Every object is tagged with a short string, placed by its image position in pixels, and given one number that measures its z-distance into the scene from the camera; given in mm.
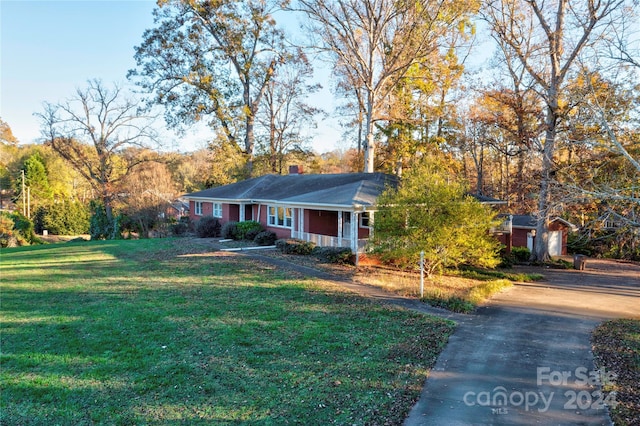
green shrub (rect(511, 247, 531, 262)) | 23734
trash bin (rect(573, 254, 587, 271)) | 20969
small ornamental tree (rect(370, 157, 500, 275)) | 14211
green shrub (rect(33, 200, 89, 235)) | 44812
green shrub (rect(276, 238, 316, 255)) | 18953
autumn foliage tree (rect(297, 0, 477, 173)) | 23094
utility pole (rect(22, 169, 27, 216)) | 48603
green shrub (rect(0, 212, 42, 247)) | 30031
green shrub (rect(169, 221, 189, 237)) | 29766
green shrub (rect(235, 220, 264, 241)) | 23812
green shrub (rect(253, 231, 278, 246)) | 22219
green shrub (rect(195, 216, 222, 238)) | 26438
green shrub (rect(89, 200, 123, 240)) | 34134
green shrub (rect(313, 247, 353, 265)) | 17312
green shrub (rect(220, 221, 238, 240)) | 24656
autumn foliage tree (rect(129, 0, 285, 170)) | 32281
